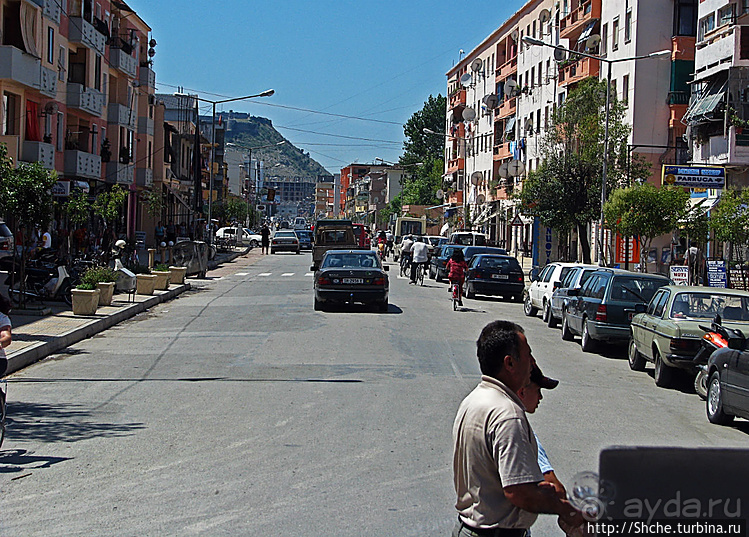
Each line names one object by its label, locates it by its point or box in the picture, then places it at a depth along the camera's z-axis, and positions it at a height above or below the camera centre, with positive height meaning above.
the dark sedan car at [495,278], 28.56 -1.35
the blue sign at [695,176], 27.25 +1.98
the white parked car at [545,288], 22.66 -1.34
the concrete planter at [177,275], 30.34 -1.66
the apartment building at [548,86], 42.97 +9.21
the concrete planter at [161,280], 27.21 -1.66
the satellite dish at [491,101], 72.38 +10.84
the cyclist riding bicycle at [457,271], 23.94 -0.99
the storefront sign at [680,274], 24.23 -0.89
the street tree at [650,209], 28.38 +0.99
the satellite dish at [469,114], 76.19 +10.18
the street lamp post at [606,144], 34.43 +3.65
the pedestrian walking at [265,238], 63.94 -0.69
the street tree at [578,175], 39.34 +2.81
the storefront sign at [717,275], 24.20 -0.89
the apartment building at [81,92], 32.12 +5.61
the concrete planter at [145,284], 25.09 -1.66
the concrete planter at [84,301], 18.72 -1.63
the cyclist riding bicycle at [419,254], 32.94 -0.77
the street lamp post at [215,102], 50.93 +7.53
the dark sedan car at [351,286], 21.89 -1.33
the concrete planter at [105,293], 20.75 -1.62
